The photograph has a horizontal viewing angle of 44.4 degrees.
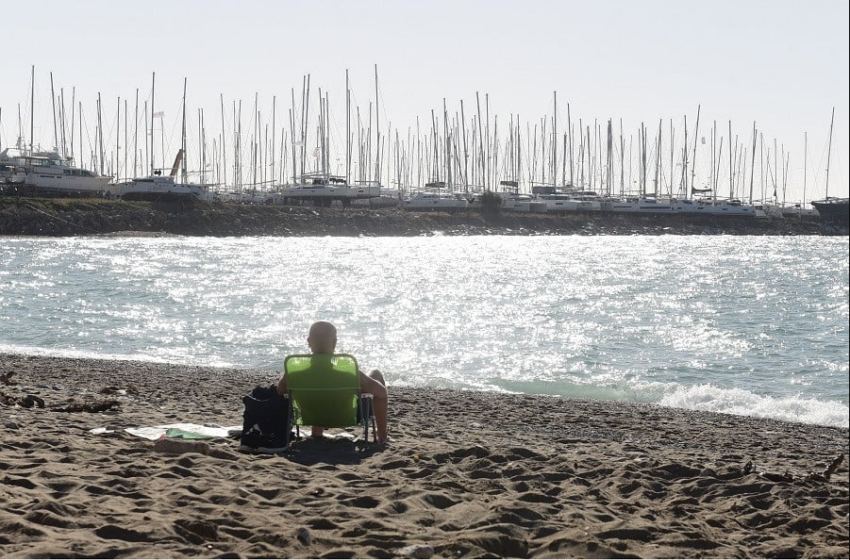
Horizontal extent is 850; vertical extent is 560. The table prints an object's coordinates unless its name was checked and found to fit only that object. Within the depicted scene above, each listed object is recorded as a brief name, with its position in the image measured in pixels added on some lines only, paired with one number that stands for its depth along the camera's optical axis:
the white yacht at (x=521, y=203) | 98.62
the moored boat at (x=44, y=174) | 75.44
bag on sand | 7.92
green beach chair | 8.20
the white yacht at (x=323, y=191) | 89.69
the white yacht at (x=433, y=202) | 95.25
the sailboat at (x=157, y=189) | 80.06
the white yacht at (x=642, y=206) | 101.75
